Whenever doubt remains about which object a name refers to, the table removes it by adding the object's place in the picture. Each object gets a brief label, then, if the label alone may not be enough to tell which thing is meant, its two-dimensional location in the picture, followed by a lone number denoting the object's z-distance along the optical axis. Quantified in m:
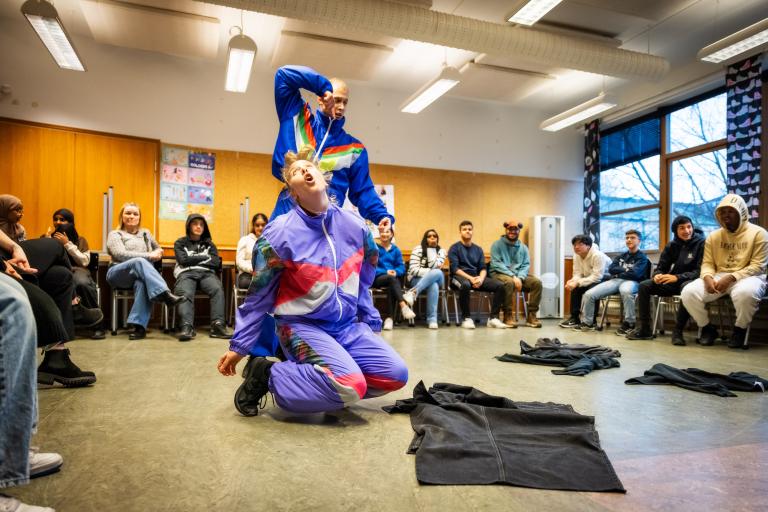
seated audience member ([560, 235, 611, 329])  6.07
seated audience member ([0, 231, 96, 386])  1.84
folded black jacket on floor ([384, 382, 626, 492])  1.31
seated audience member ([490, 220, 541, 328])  6.14
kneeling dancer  1.84
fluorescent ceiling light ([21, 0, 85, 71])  4.31
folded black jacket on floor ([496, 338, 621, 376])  3.05
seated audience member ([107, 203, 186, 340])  4.42
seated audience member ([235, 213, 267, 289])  5.37
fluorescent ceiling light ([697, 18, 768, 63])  4.56
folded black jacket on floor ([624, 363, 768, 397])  2.49
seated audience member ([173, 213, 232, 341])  4.65
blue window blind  7.31
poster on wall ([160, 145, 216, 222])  6.26
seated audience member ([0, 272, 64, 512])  0.96
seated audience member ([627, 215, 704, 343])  5.06
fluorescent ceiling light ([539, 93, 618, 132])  6.43
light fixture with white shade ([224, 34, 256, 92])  5.01
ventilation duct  4.42
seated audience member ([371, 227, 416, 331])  5.71
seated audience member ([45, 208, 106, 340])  4.23
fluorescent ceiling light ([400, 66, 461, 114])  5.79
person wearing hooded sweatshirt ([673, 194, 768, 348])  4.33
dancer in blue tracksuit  2.46
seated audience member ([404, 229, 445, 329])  6.00
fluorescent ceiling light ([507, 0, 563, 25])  4.41
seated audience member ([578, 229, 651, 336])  5.78
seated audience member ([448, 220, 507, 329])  6.07
